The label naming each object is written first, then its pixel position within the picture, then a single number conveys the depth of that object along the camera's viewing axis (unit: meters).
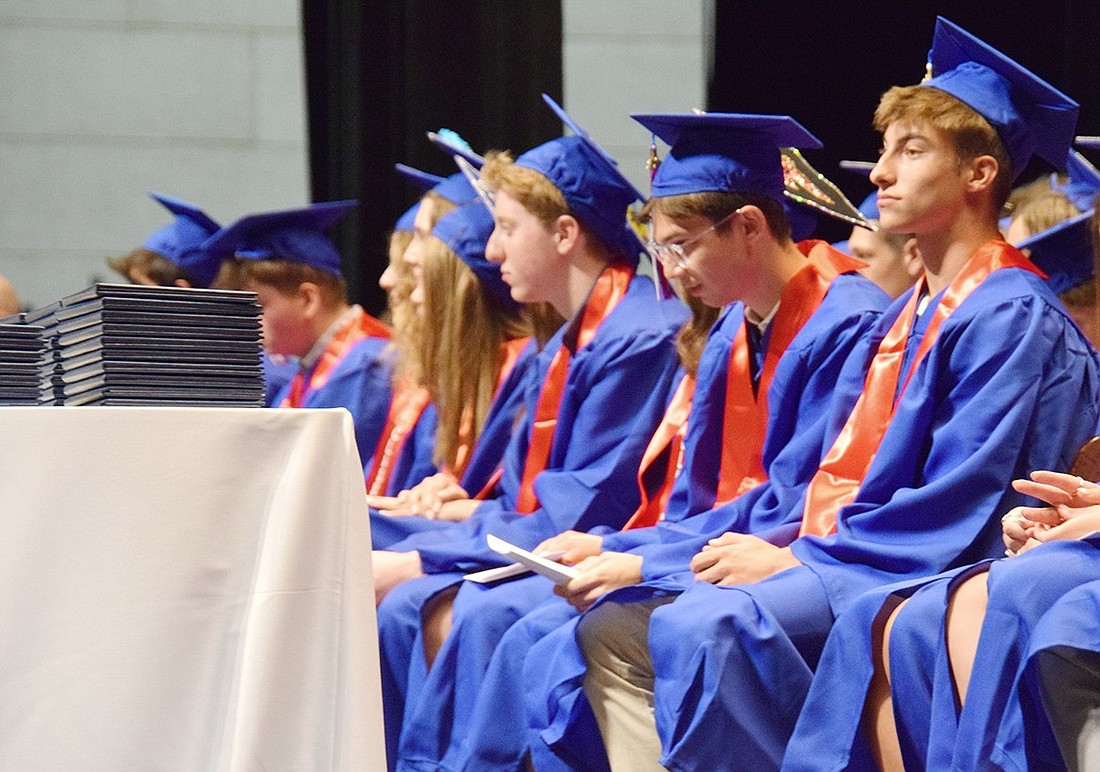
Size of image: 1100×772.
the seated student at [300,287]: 10.77
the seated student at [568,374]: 7.54
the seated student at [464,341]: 9.03
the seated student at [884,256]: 8.73
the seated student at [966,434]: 4.93
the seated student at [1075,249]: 6.95
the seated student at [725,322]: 6.74
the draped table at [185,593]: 4.54
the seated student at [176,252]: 11.88
